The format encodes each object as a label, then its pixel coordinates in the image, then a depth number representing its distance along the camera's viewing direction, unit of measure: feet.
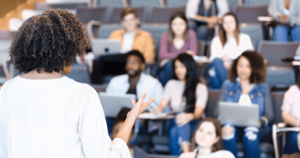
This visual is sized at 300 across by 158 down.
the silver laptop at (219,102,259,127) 21.57
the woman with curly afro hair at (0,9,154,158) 11.23
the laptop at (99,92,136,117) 22.17
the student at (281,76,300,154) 22.05
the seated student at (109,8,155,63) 25.91
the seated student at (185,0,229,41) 27.37
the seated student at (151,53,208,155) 22.35
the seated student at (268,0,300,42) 25.92
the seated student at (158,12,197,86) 25.25
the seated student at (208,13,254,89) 24.38
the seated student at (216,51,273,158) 22.59
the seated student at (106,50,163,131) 23.82
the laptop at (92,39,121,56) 24.70
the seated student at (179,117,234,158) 21.35
